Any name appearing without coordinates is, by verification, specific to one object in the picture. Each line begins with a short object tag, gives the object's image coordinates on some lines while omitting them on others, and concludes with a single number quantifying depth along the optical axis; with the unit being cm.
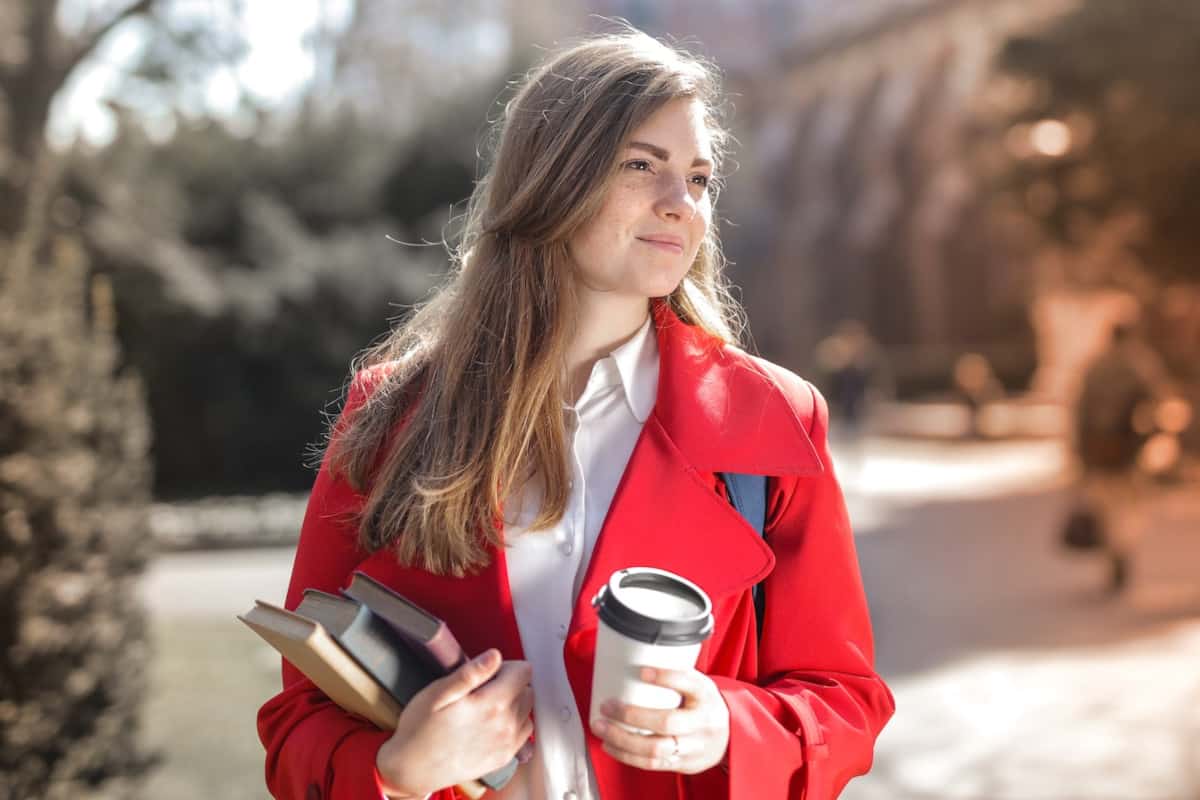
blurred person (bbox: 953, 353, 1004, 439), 2536
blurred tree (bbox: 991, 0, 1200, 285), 1428
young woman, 176
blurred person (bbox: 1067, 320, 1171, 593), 1030
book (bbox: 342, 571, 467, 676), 160
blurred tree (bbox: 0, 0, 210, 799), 441
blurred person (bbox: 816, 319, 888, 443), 2052
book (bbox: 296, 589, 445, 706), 157
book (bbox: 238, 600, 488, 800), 152
